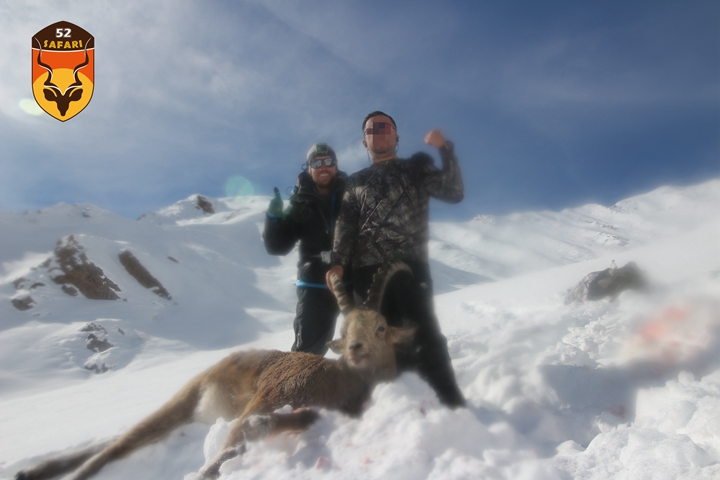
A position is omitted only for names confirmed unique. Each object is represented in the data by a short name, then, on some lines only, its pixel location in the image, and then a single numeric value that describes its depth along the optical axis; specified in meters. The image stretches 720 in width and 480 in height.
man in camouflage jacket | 3.62
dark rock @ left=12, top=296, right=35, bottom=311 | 20.59
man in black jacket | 4.44
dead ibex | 3.21
